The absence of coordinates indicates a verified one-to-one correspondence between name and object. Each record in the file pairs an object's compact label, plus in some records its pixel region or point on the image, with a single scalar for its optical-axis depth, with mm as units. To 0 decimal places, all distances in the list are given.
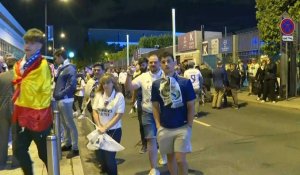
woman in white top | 4294
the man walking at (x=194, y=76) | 9342
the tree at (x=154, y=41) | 47835
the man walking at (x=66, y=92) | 5342
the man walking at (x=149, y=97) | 4485
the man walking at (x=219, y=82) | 11097
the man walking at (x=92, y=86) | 5368
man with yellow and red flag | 3443
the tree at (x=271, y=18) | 12955
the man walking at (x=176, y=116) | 3510
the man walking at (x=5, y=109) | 4958
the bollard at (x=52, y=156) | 3042
